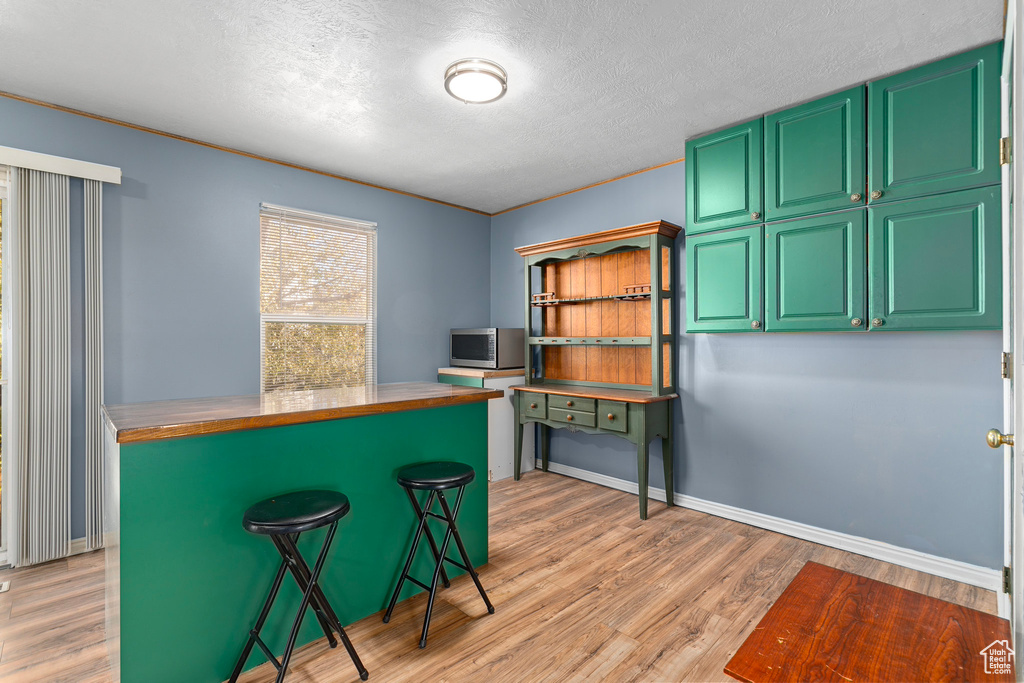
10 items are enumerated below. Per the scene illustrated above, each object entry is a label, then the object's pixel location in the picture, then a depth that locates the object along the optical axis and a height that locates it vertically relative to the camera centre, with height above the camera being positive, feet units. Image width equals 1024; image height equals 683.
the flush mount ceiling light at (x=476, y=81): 7.44 +4.12
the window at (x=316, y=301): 11.43 +0.99
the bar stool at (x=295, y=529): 5.14 -2.03
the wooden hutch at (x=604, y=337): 10.94 +0.05
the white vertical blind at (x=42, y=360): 8.53 -0.35
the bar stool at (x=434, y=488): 6.52 -2.07
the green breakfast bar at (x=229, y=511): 5.21 -2.10
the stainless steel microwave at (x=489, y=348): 13.69 -0.25
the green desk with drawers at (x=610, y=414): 10.51 -1.79
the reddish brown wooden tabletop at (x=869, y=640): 3.43 -2.39
